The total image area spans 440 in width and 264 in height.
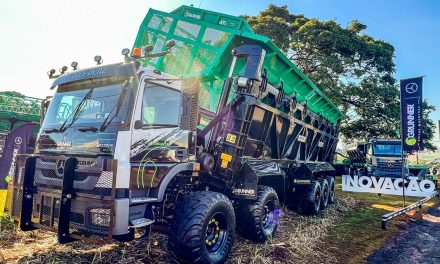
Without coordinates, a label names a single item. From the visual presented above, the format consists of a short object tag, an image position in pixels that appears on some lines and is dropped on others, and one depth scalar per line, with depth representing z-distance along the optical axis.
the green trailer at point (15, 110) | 16.95
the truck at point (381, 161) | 16.86
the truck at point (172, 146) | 3.71
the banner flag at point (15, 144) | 6.07
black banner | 10.28
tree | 18.97
